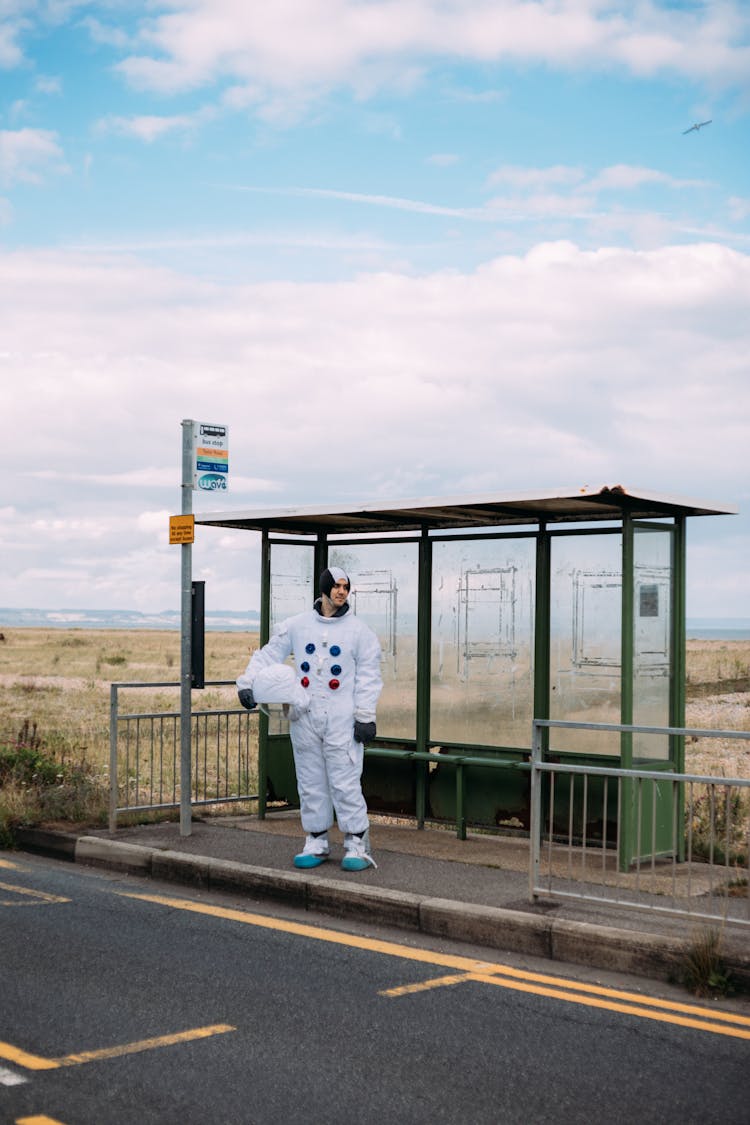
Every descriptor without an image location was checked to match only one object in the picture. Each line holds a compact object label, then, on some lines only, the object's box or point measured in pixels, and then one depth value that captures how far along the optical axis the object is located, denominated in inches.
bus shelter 364.2
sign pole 388.8
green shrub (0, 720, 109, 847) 421.1
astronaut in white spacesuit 347.3
